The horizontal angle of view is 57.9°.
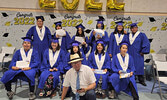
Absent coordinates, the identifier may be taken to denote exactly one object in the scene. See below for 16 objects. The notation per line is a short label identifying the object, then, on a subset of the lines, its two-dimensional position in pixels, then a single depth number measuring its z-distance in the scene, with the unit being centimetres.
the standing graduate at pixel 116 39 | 483
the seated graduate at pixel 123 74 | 362
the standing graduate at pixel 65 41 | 505
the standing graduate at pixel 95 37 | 475
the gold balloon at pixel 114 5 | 602
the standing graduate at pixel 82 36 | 473
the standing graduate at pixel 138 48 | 508
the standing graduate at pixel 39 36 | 486
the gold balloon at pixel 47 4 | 581
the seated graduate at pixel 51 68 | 382
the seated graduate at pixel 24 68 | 366
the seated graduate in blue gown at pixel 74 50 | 396
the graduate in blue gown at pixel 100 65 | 388
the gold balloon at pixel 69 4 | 590
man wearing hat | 257
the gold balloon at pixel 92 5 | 594
